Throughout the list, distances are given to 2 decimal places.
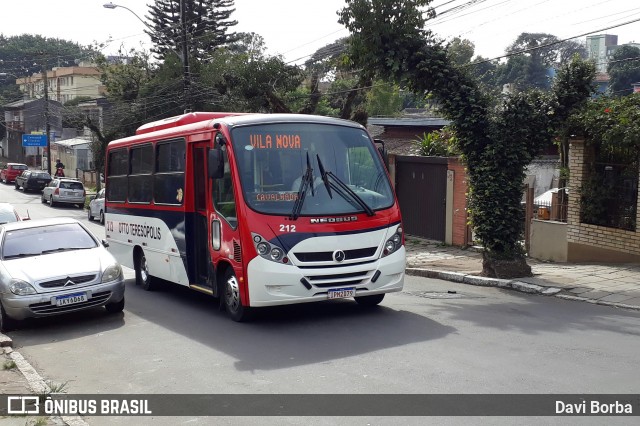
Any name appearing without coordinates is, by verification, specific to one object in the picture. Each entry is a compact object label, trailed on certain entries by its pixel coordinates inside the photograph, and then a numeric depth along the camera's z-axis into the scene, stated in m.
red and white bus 9.62
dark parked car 53.50
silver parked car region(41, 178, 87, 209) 43.12
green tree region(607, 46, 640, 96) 50.88
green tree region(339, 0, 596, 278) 13.50
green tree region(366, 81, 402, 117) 57.19
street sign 67.38
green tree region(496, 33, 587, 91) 67.19
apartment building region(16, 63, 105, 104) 87.06
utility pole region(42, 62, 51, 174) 54.09
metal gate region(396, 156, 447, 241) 20.94
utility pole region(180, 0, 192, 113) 29.98
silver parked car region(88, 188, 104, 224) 34.81
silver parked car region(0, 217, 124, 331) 10.64
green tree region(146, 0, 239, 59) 52.81
